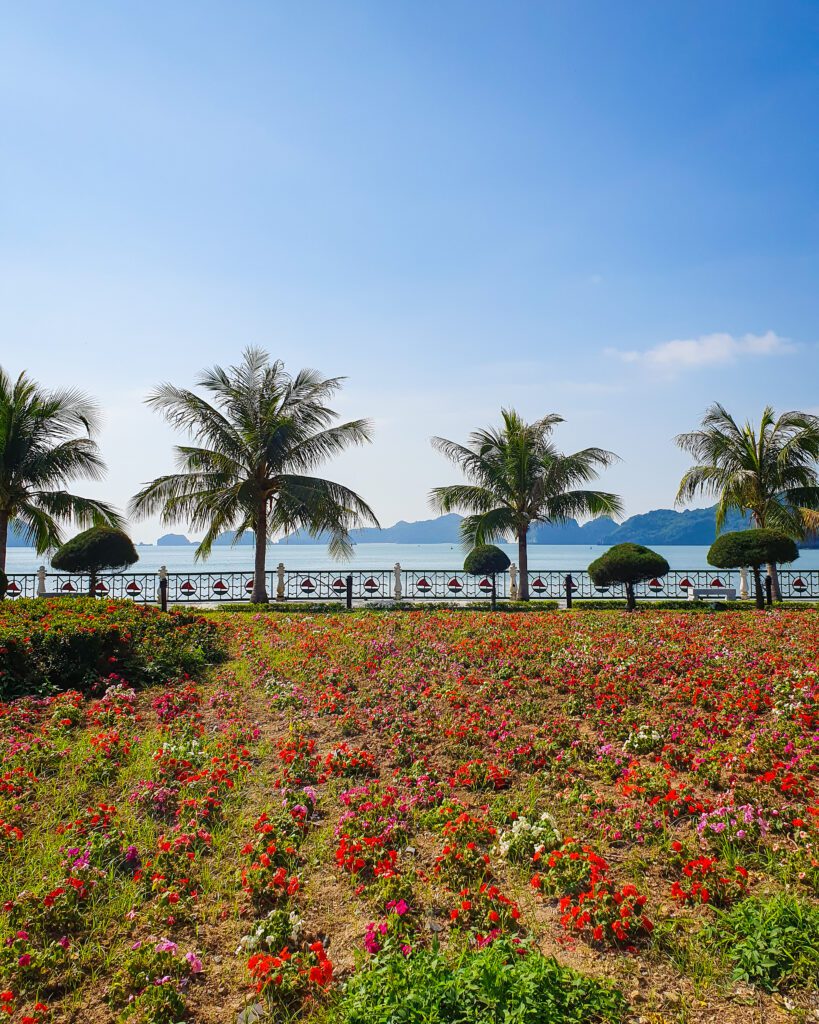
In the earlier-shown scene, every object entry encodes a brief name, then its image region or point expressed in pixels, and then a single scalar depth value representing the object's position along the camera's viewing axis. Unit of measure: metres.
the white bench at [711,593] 25.58
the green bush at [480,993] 2.94
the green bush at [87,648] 9.05
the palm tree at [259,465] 23.08
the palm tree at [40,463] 21.67
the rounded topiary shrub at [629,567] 20.73
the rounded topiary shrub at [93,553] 22.14
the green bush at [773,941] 3.41
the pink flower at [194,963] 3.67
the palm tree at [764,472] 24.62
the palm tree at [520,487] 25.34
